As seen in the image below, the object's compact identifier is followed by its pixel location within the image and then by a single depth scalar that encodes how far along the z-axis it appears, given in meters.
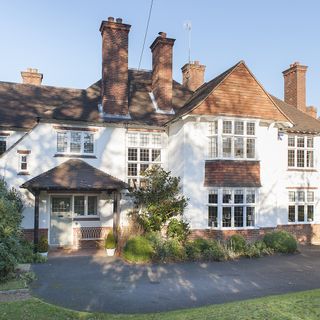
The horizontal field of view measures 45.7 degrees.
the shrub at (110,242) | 16.89
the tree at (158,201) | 17.16
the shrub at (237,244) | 16.78
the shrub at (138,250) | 15.13
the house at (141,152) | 18.22
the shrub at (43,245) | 16.17
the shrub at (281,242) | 17.58
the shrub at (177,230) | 17.22
